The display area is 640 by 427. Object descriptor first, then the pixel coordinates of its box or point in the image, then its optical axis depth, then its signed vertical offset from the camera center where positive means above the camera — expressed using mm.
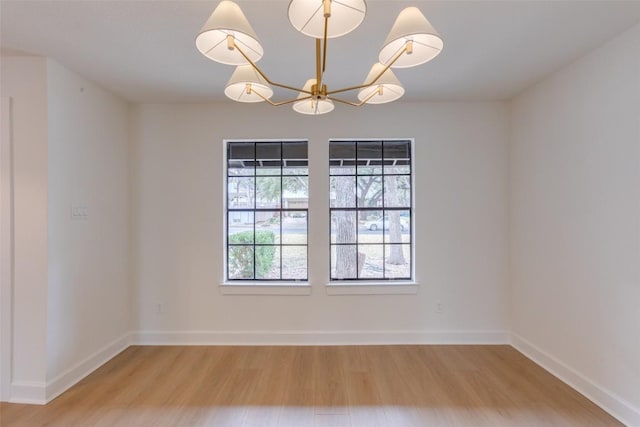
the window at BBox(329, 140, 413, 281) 3451 +19
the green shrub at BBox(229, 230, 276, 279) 3467 -460
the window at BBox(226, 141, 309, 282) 3455 +41
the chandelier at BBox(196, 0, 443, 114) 1092 +701
